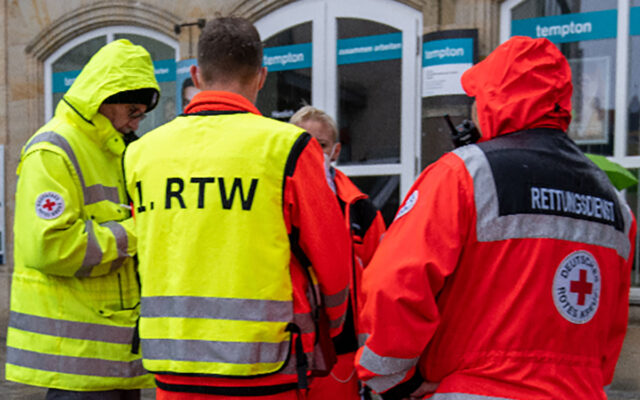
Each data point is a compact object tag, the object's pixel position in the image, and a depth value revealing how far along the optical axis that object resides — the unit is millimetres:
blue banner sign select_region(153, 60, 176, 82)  7972
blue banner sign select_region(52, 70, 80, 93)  8555
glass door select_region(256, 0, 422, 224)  6559
